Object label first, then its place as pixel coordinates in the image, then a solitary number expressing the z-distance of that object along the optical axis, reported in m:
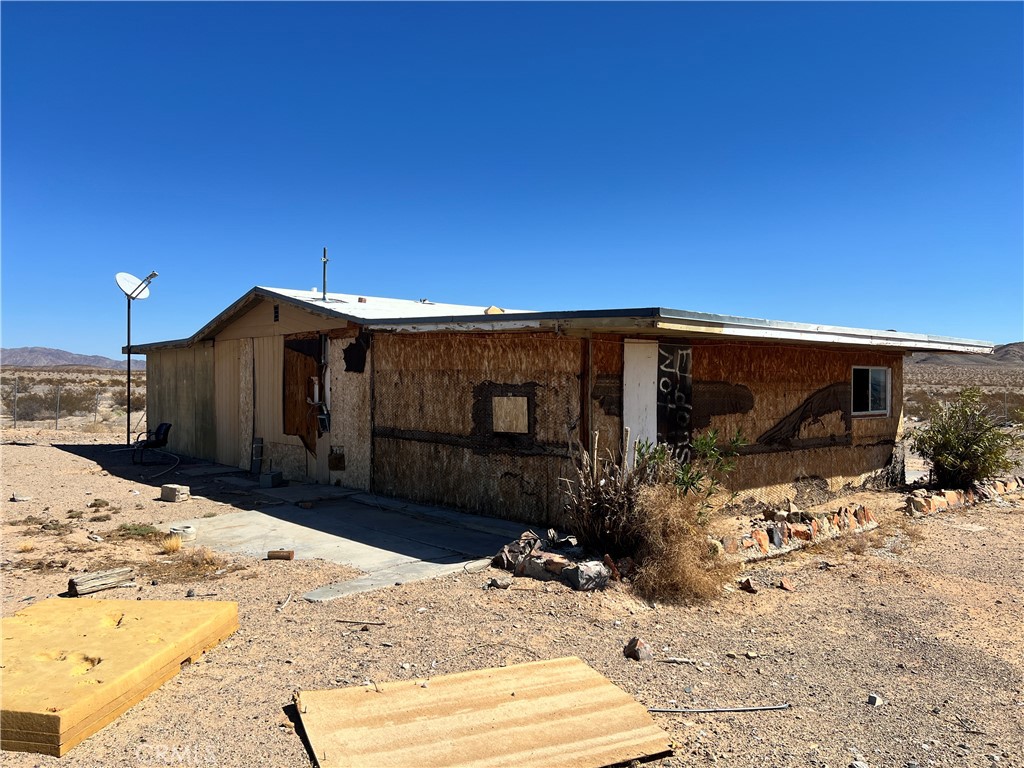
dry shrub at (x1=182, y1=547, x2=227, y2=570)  7.11
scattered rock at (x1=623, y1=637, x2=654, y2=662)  4.88
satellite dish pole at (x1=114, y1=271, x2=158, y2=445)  17.36
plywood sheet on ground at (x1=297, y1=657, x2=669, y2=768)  3.53
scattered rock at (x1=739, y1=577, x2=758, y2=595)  6.51
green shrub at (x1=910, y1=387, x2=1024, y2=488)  11.62
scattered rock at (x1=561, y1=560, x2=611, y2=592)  6.20
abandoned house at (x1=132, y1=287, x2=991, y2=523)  8.20
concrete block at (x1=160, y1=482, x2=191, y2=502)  10.73
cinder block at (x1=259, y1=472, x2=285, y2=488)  12.01
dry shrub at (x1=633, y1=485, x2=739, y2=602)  6.21
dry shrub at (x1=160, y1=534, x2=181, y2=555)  7.57
